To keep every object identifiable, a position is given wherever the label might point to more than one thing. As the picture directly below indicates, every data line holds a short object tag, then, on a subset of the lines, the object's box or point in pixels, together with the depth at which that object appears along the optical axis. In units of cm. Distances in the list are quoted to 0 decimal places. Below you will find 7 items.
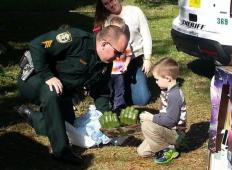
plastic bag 498
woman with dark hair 588
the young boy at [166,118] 457
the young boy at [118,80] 596
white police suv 630
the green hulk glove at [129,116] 467
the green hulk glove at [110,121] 471
